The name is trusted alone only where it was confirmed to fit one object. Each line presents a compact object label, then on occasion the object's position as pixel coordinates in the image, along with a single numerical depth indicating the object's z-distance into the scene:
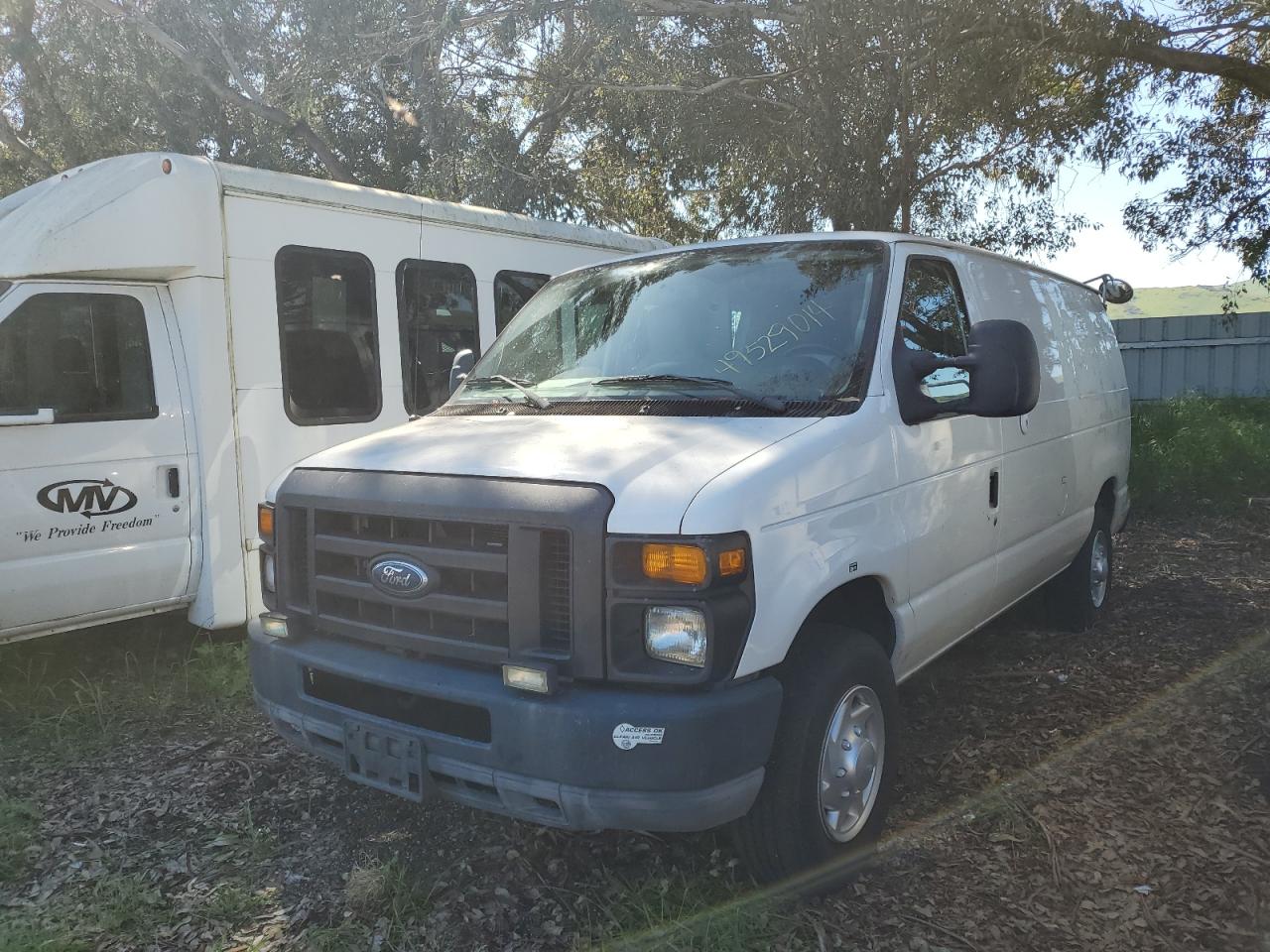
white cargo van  2.66
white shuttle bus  5.06
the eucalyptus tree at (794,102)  10.65
